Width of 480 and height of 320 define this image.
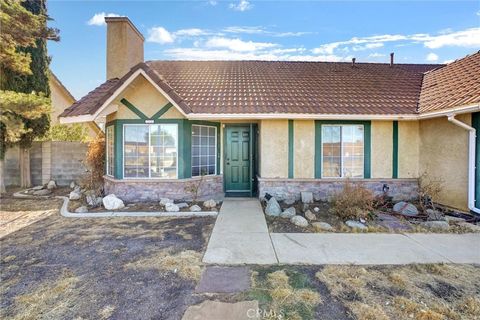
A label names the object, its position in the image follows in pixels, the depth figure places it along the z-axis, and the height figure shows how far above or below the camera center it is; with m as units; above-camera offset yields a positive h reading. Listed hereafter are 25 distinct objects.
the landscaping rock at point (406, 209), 7.36 -1.54
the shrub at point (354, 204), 6.88 -1.30
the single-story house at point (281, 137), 7.92 +0.65
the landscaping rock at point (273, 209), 7.22 -1.49
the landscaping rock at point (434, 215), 6.86 -1.59
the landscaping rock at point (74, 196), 9.00 -1.37
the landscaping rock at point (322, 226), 6.15 -1.69
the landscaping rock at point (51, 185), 10.84 -1.20
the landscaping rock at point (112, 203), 7.92 -1.43
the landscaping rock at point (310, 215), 6.96 -1.61
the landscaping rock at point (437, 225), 6.15 -1.66
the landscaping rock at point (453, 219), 6.65 -1.65
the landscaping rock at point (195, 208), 7.71 -1.55
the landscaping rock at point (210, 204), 8.06 -1.48
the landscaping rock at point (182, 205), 7.96 -1.51
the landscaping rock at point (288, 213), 7.09 -1.57
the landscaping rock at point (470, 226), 6.09 -1.69
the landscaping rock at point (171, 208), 7.68 -1.53
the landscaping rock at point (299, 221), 6.38 -1.62
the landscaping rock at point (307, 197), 8.41 -1.33
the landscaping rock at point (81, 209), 7.72 -1.60
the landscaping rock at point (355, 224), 6.18 -1.67
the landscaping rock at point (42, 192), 10.10 -1.42
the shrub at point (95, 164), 9.71 -0.29
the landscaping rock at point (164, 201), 8.11 -1.40
